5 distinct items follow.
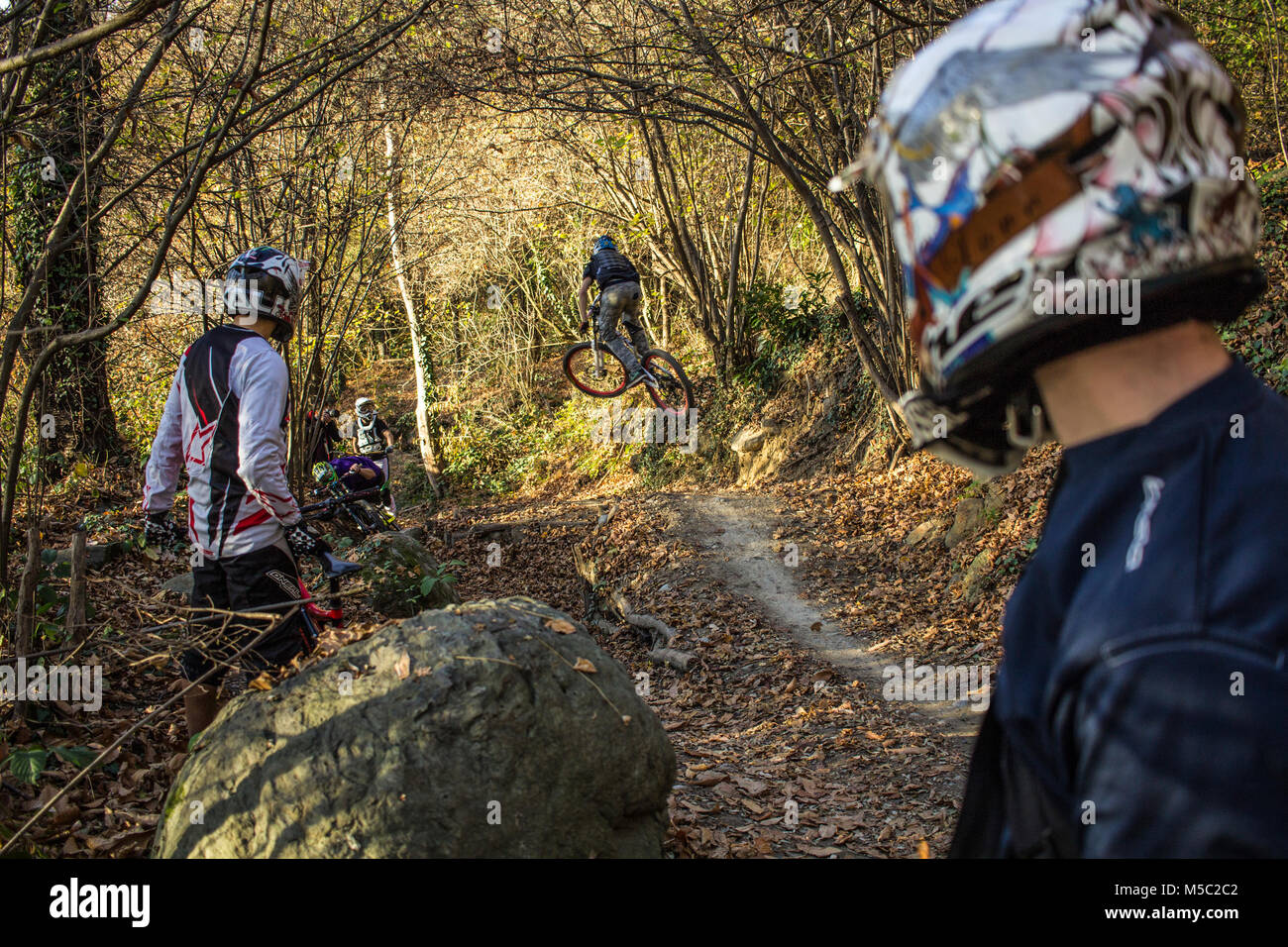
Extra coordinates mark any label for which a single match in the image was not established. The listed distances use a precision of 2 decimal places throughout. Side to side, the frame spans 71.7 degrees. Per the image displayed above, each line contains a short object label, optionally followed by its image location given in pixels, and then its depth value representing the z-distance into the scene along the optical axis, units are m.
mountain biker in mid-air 13.14
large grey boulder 2.82
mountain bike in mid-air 13.99
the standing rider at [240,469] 4.62
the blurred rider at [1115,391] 0.71
